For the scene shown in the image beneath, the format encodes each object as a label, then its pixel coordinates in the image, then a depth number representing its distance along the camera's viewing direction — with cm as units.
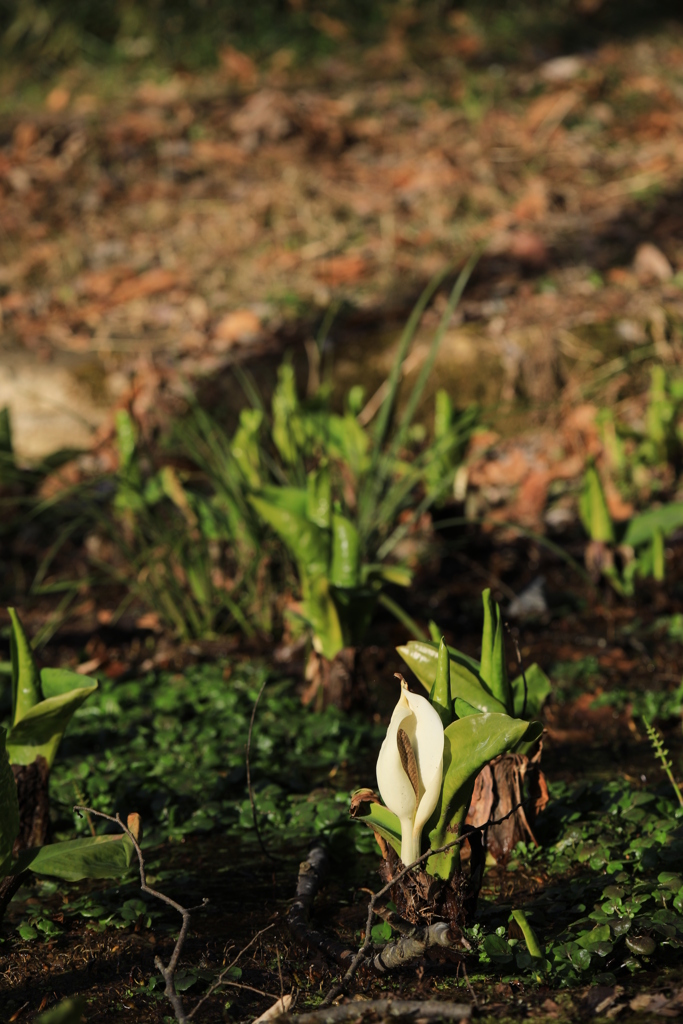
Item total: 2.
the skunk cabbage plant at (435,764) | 264
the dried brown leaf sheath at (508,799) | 279
